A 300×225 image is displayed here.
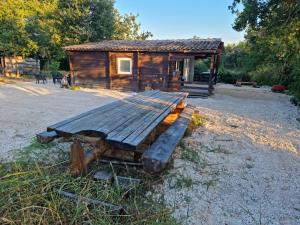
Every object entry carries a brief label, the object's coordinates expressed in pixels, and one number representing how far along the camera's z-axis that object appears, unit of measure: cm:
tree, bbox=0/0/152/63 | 1827
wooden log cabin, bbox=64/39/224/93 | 1081
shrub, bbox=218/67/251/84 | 1816
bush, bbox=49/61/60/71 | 1984
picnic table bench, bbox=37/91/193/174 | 253
